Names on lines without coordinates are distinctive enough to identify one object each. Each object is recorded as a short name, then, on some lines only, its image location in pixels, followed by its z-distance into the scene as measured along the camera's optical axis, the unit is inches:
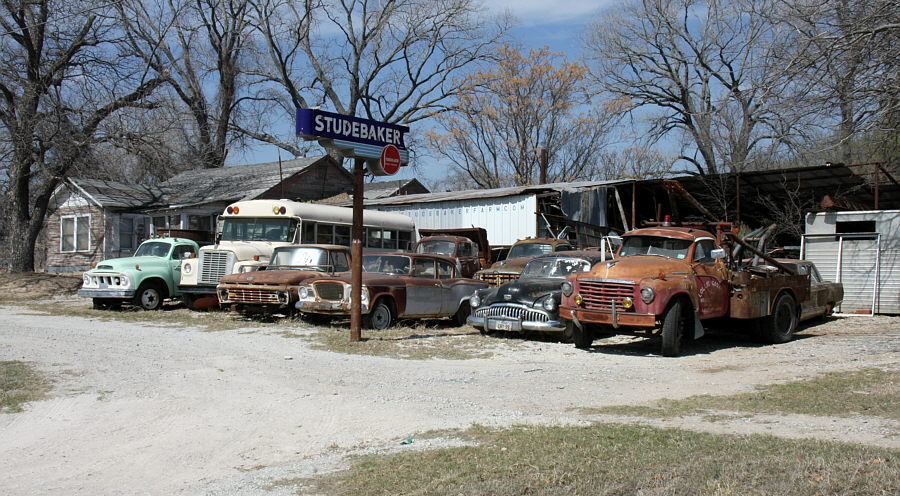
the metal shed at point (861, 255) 711.7
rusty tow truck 438.0
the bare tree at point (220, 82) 1673.2
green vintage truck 708.0
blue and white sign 468.6
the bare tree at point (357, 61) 1831.9
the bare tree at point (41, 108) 955.3
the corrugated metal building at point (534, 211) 921.5
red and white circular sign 512.4
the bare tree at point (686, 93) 1174.3
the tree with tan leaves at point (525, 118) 1617.9
